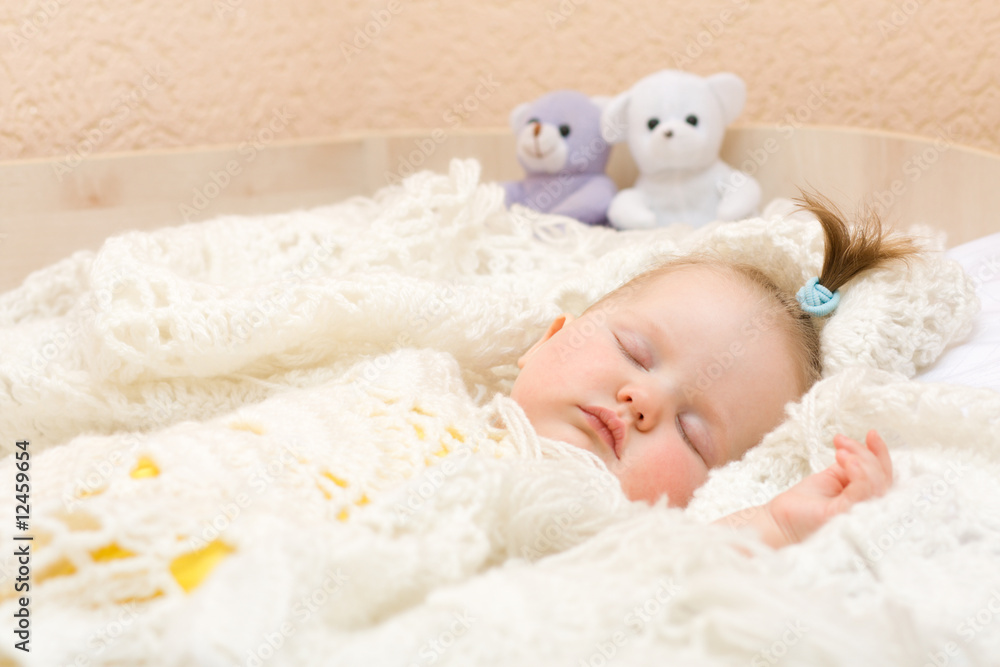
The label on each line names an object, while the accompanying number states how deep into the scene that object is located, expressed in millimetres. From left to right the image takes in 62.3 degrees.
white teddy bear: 1459
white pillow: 849
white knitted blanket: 479
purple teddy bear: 1566
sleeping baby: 821
